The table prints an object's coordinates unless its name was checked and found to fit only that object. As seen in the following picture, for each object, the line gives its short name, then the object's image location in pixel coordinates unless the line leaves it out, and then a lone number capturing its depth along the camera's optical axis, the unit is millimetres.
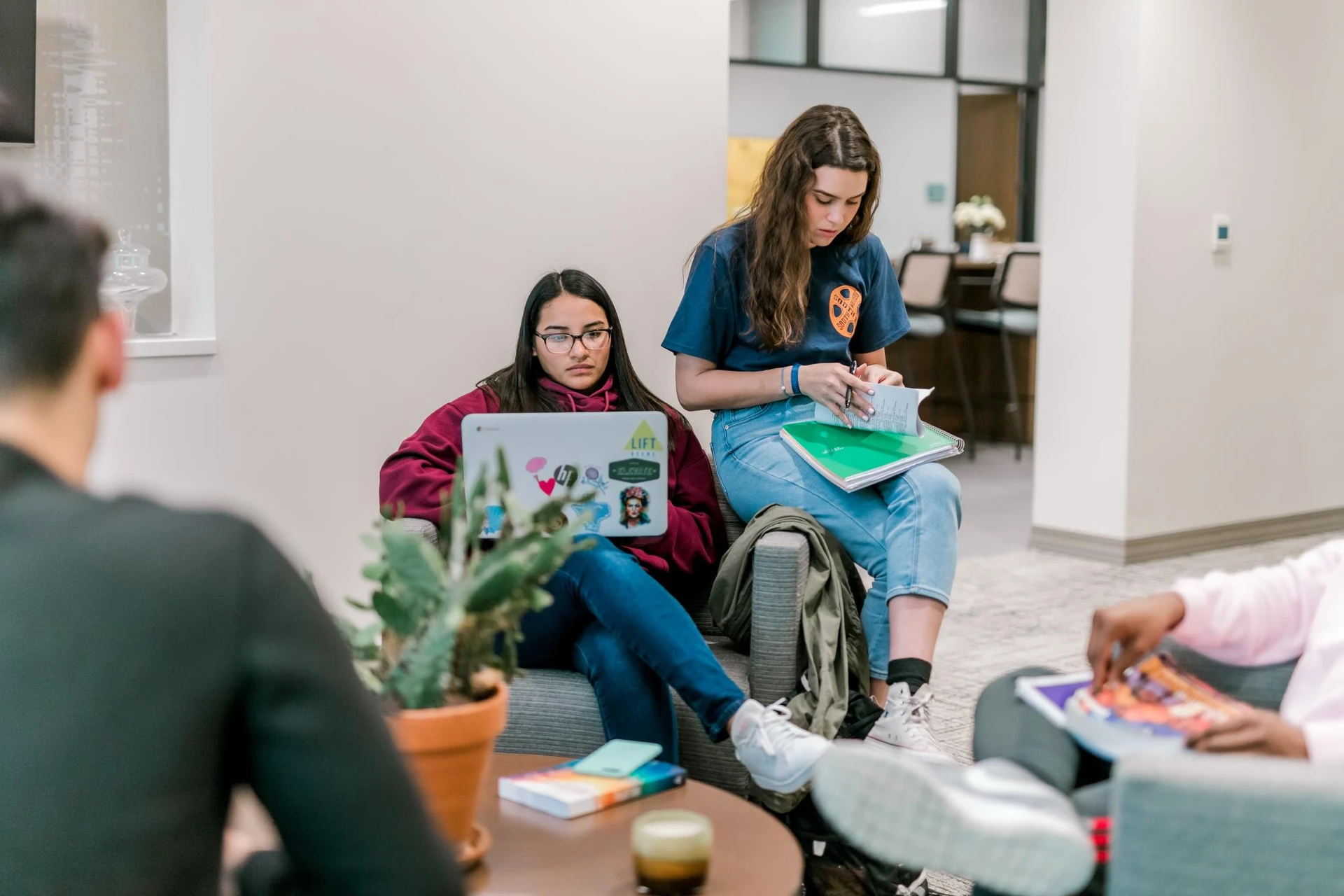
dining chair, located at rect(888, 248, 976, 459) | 7070
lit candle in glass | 1315
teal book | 1526
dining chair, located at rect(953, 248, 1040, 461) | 7055
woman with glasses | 2016
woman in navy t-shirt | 2520
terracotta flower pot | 1279
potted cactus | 1277
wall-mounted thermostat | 5004
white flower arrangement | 8188
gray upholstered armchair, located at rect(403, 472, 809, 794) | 2199
